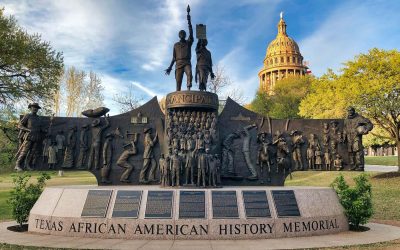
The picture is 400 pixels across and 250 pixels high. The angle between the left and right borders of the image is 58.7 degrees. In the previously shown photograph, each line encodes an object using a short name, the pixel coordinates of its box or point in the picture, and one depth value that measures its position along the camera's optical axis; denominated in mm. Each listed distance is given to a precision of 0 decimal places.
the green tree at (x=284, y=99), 59469
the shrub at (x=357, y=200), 11422
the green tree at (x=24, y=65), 26359
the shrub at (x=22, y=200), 11789
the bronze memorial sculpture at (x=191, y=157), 10516
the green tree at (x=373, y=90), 27453
